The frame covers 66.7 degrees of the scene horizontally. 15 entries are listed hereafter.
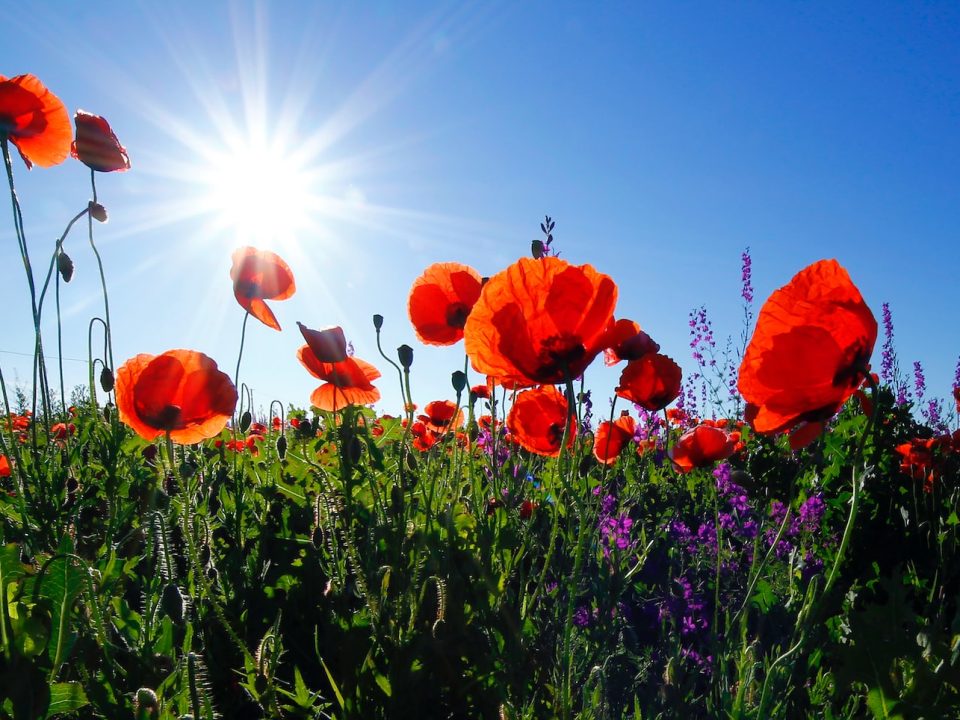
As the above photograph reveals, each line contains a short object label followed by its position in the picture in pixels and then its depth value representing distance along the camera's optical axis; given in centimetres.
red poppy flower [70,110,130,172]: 56
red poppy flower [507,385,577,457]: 51
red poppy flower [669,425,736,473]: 56
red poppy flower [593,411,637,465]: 54
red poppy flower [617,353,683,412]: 49
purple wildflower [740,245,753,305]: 505
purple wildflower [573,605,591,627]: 55
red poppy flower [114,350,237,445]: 46
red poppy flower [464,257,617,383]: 35
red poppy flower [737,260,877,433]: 30
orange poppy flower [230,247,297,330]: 53
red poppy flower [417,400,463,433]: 87
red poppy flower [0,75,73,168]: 56
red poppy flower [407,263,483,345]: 51
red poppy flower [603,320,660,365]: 45
